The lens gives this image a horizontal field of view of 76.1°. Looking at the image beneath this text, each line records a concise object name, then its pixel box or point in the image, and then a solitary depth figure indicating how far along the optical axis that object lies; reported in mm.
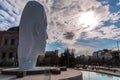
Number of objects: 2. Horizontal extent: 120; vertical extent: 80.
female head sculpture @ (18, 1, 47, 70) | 8511
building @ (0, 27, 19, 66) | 19648
